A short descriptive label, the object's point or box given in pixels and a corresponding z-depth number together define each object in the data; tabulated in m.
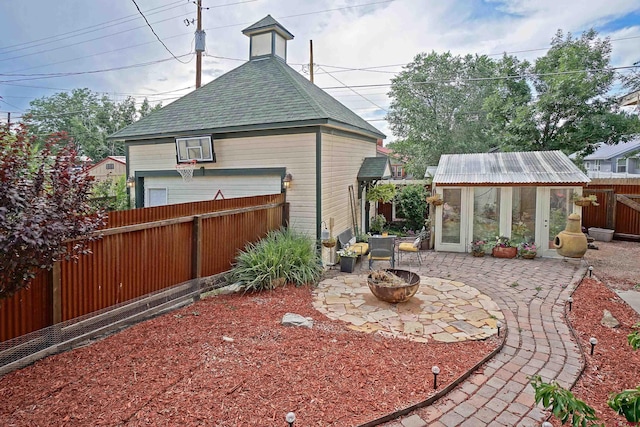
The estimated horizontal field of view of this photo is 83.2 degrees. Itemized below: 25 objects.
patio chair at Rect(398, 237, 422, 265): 8.57
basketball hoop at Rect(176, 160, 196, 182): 9.33
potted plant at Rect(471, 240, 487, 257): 9.78
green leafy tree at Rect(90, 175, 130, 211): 11.38
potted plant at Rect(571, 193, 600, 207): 8.93
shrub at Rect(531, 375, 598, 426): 1.57
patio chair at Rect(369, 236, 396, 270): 8.09
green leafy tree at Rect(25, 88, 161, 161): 36.84
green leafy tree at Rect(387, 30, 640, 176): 13.46
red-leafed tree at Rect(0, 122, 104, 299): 2.87
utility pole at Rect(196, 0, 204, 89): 14.93
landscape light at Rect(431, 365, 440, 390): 3.49
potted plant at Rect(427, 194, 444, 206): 10.12
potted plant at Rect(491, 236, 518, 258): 9.62
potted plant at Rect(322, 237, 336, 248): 8.12
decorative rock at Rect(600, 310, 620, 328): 5.31
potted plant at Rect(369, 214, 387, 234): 12.62
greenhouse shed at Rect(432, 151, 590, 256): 9.43
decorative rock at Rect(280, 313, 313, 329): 4.94
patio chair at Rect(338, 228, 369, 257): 8.77
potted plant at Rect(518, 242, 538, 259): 9.38
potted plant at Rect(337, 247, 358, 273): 8.20
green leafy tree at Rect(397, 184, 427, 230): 14.40
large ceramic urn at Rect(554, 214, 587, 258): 8.67
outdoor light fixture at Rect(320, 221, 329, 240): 8.17
